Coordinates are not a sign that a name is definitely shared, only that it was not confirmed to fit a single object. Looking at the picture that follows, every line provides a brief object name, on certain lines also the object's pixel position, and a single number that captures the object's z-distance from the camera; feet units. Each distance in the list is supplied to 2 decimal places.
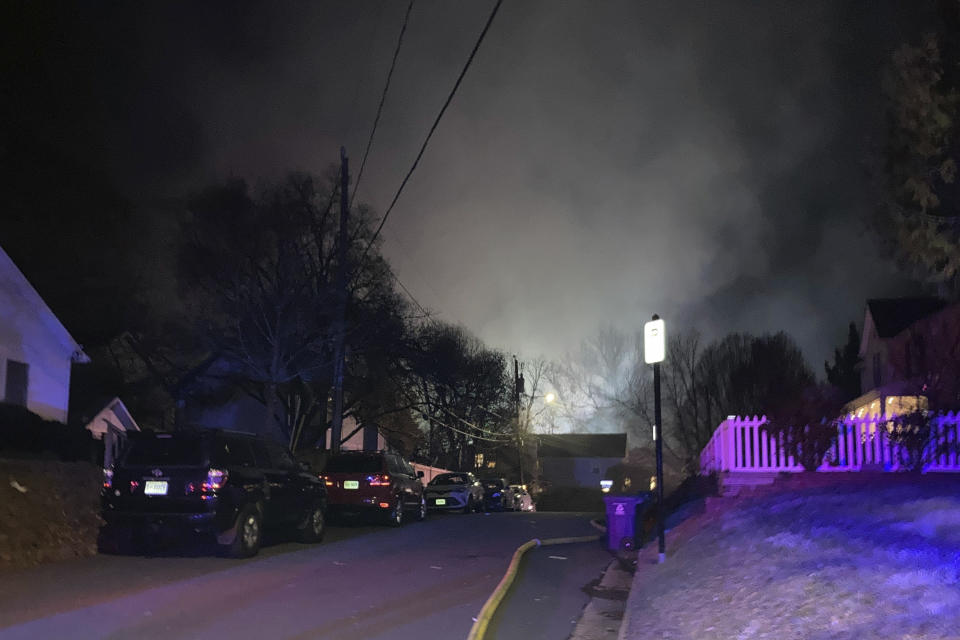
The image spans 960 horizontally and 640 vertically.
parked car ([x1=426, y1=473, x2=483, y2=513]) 93.25
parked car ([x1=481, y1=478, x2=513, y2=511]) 109.50
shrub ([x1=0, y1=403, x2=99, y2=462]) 59.36
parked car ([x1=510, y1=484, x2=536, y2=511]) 120.67
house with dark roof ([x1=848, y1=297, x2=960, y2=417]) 64.85
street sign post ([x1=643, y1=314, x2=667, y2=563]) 38.99
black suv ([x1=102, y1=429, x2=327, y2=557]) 40.29
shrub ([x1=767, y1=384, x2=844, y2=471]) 49.70
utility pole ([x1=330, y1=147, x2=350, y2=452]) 82.28
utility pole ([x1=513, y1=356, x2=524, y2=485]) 163.73
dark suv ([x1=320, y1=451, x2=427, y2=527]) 64.18
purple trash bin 47.21
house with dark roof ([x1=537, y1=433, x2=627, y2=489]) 268.82
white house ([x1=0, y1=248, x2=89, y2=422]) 67.46
